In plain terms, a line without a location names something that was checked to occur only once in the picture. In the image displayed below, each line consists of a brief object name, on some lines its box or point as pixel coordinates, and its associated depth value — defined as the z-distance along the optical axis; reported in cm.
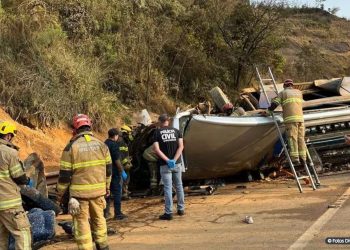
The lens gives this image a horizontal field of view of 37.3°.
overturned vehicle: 977
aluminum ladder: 947
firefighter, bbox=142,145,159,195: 1008
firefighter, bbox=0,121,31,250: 540
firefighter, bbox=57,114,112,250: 564
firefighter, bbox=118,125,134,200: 889
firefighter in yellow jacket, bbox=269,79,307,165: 973
